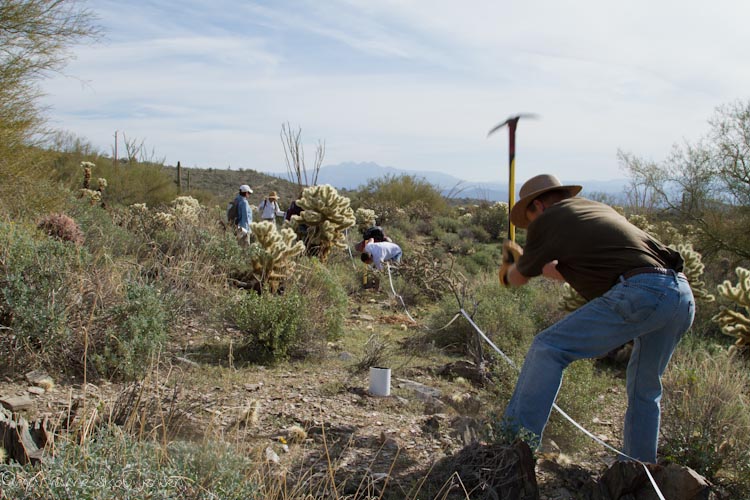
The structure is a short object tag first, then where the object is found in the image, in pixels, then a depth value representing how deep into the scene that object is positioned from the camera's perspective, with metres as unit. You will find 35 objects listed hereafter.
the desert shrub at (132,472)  2.55
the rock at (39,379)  4.91
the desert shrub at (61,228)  7.52
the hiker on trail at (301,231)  11.61
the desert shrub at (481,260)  15.72
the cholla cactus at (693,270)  8.53
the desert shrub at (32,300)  5.15
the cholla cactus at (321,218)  11.38
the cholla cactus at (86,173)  17.91
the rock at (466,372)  6.38
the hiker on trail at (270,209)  14.31
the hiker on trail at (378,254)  11.66
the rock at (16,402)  4.28
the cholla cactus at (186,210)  10.75
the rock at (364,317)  9.16
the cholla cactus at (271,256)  8.22
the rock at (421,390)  5.67
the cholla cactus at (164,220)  10.83
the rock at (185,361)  5.73
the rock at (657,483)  3.49
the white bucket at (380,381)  5.54
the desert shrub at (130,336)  5.22
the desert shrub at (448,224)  23.30
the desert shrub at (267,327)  6.40
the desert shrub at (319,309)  6.75
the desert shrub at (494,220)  23.58
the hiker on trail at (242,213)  12.02
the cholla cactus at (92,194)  14.74
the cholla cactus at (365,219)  17.96
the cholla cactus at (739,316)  7.42
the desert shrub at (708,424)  4.32
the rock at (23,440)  2.99
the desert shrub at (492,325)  7.57
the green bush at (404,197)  25.20
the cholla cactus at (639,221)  16.87
